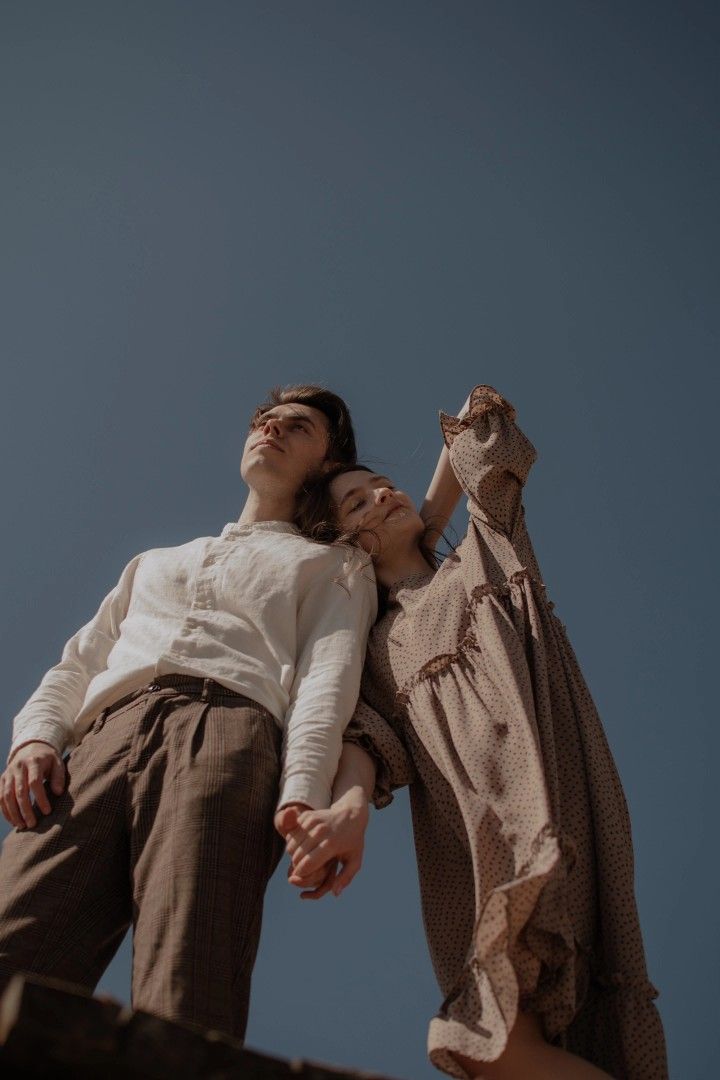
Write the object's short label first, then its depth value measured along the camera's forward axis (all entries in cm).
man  215
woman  203
